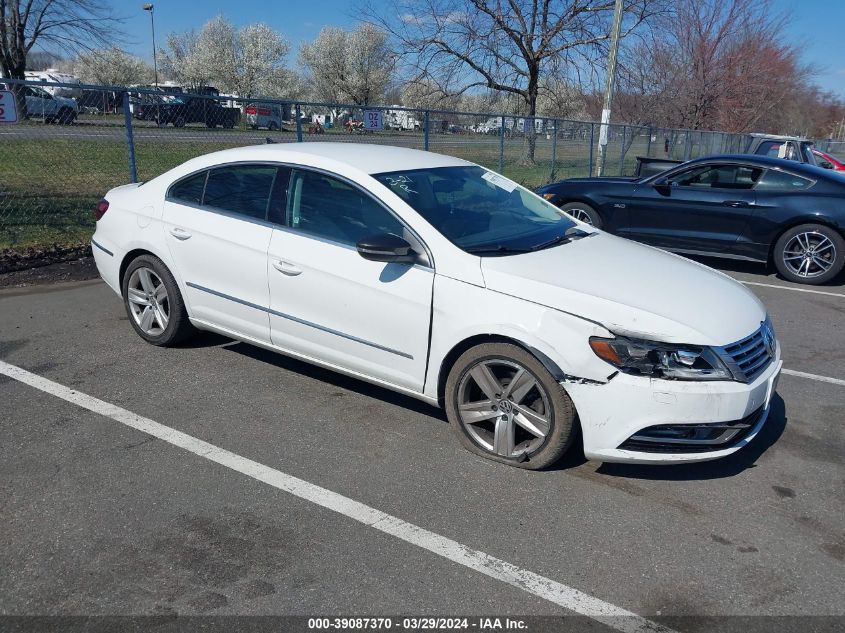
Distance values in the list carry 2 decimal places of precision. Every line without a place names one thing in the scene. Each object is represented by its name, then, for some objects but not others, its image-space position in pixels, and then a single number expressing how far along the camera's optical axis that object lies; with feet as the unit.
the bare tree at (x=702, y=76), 87.20
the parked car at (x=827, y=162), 61.05
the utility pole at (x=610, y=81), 52.75
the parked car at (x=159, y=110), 31.08
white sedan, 11.03
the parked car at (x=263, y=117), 45.85
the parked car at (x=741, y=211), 27.02
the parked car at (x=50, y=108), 28.35
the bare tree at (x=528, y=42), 66.97
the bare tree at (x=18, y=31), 83.56
